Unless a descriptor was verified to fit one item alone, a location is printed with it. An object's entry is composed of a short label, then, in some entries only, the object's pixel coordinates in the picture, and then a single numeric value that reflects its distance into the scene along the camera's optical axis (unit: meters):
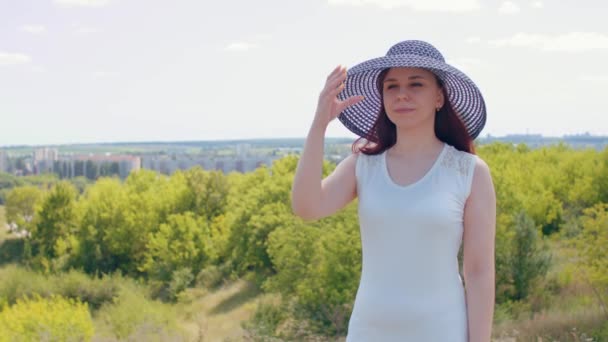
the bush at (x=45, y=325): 16.73
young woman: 2.19
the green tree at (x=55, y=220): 44.75
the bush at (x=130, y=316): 22.36
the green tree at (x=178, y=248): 37.81
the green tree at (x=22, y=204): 53.22
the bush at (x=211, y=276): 36.69
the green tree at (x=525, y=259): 20.19
